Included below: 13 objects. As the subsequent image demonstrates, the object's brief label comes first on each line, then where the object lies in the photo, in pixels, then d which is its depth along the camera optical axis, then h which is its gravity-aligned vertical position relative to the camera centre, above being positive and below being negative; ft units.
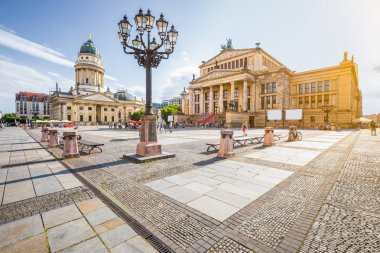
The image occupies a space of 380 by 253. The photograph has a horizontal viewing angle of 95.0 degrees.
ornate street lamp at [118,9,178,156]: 24.59 +10.63
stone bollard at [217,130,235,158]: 26.09 -3.55
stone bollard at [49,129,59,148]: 38.09 -3.57
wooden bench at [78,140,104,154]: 28.22 -3.62
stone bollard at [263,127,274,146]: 37.70 -3.40
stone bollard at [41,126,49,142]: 49.09 -3.99
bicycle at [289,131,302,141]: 46.28 -3.61
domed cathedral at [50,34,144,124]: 241.96 +33.72
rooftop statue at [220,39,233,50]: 190.93 +85.27
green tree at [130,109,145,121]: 239.93 +9.34
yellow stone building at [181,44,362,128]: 117.33 +24.63
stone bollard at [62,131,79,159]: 26.30 -3.67
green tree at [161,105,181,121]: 209.24 +13.14
